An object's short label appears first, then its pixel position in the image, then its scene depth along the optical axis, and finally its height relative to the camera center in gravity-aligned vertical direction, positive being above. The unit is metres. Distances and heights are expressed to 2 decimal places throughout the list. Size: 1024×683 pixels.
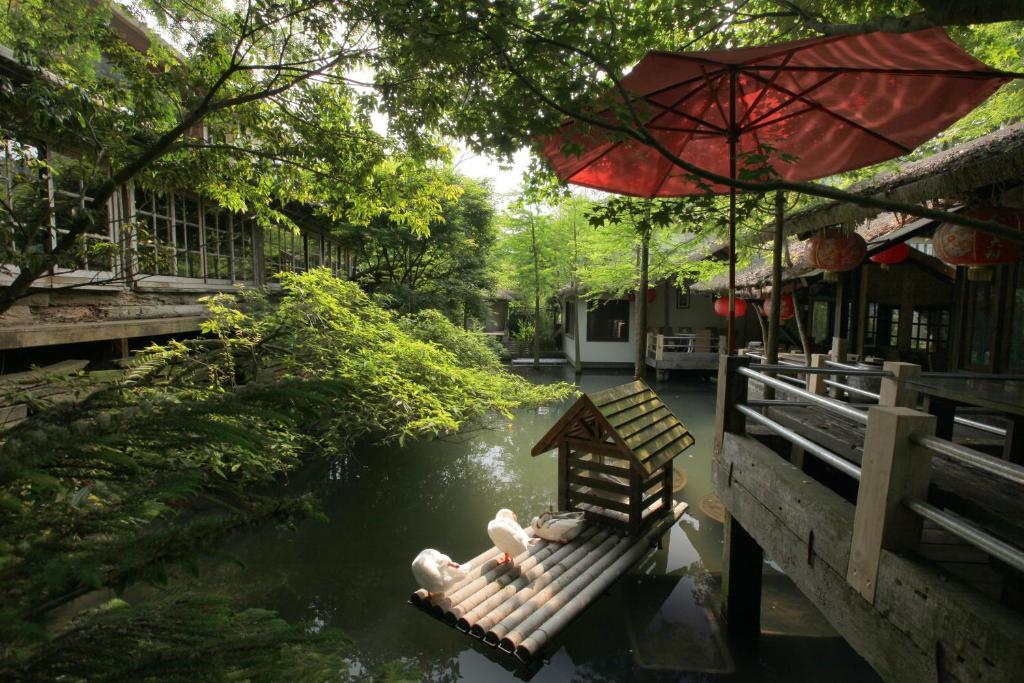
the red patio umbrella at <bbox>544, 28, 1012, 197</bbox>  3.23 +1.71
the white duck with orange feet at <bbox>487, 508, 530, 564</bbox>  5.27 -2.38
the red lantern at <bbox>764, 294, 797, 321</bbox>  10.05 +0.27
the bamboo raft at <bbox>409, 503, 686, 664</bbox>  4.51 -2.81
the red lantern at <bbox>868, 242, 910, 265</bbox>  6.61 +0.91
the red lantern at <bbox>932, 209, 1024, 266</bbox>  3.91 +0.64
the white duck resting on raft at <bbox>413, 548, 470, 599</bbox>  4.75 -2.51
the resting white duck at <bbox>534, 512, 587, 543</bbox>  5.99 -2.59
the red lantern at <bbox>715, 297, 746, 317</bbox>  12.01 +0.32
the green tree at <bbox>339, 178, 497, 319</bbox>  13.67 +1.79
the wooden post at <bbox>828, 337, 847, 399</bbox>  6.47 -0.40
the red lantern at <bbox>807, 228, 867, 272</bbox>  5.38 +0.79
